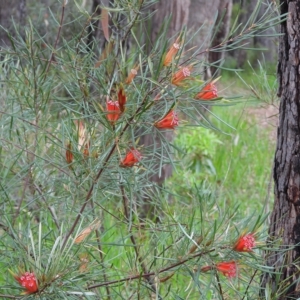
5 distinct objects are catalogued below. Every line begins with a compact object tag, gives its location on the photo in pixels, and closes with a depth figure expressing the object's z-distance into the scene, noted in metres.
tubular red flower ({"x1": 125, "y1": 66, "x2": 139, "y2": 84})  1.79
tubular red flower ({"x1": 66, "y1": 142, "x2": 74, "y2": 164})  1.88
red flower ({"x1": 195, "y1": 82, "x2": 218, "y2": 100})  1.73
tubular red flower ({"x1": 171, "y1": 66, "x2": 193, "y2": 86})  1.69
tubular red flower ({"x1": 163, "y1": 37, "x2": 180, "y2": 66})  1.73
